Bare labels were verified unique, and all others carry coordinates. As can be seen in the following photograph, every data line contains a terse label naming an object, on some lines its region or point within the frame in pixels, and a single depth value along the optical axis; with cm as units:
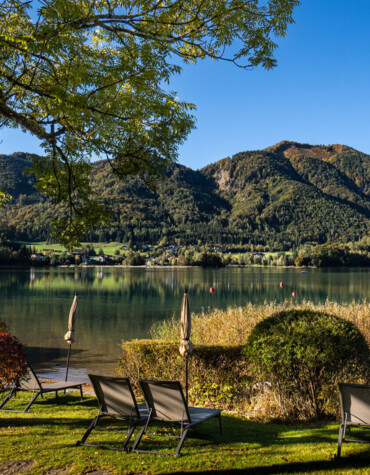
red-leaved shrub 588
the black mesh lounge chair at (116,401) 508
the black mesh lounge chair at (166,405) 496
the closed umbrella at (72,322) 969
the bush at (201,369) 806
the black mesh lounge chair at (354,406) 492
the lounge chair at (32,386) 721
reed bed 1107
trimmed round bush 659
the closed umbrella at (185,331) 678
